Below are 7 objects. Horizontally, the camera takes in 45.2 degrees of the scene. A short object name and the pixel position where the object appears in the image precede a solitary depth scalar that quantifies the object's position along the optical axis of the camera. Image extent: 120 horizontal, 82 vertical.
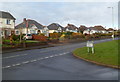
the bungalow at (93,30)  114.88
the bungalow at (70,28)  89.56
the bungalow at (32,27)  55.79
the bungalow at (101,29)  123.91
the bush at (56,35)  45.80
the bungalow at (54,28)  73.62
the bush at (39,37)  35.81
